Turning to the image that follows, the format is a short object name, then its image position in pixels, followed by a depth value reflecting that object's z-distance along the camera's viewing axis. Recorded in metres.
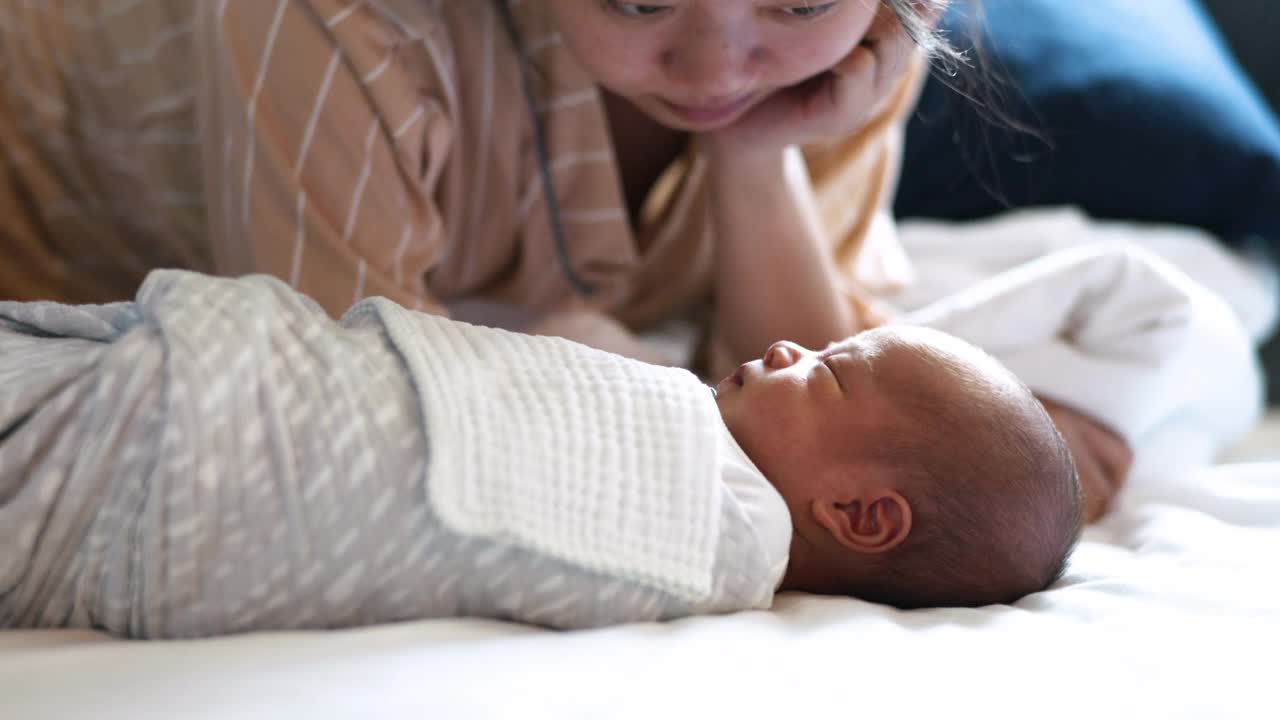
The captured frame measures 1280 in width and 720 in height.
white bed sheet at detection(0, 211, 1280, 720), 0.66
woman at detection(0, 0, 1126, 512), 1.09
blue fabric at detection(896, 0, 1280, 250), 1.74
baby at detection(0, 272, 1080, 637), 0.73
